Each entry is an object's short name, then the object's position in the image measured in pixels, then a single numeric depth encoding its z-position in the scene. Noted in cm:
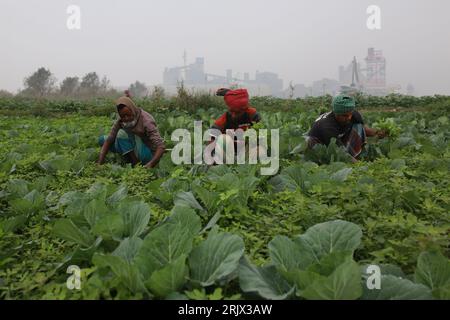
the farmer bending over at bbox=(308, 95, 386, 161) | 446
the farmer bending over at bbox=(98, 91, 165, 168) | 444
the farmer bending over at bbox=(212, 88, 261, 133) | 454
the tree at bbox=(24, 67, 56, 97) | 3128
